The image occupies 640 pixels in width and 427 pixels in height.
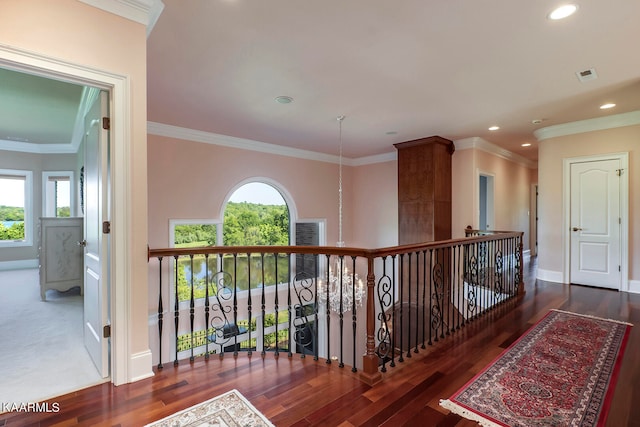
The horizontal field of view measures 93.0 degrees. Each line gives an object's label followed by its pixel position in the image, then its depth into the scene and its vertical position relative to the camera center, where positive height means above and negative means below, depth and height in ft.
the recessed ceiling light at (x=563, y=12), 7.21 +4.87
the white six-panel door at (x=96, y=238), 7.30 -0.62
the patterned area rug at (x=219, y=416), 5.73 -3.97
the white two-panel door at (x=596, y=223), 15.74 -0.63
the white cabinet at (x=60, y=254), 13.99 -1.89
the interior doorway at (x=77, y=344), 6.28 -3.93
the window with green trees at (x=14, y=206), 22.34 +0.65
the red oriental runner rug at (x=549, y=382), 6.11 -4.08
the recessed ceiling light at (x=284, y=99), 12.62 +4.83
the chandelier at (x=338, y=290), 15.57 -4.19
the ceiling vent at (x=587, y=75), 10.46 +4.85
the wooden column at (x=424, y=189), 19.53 +1.54
